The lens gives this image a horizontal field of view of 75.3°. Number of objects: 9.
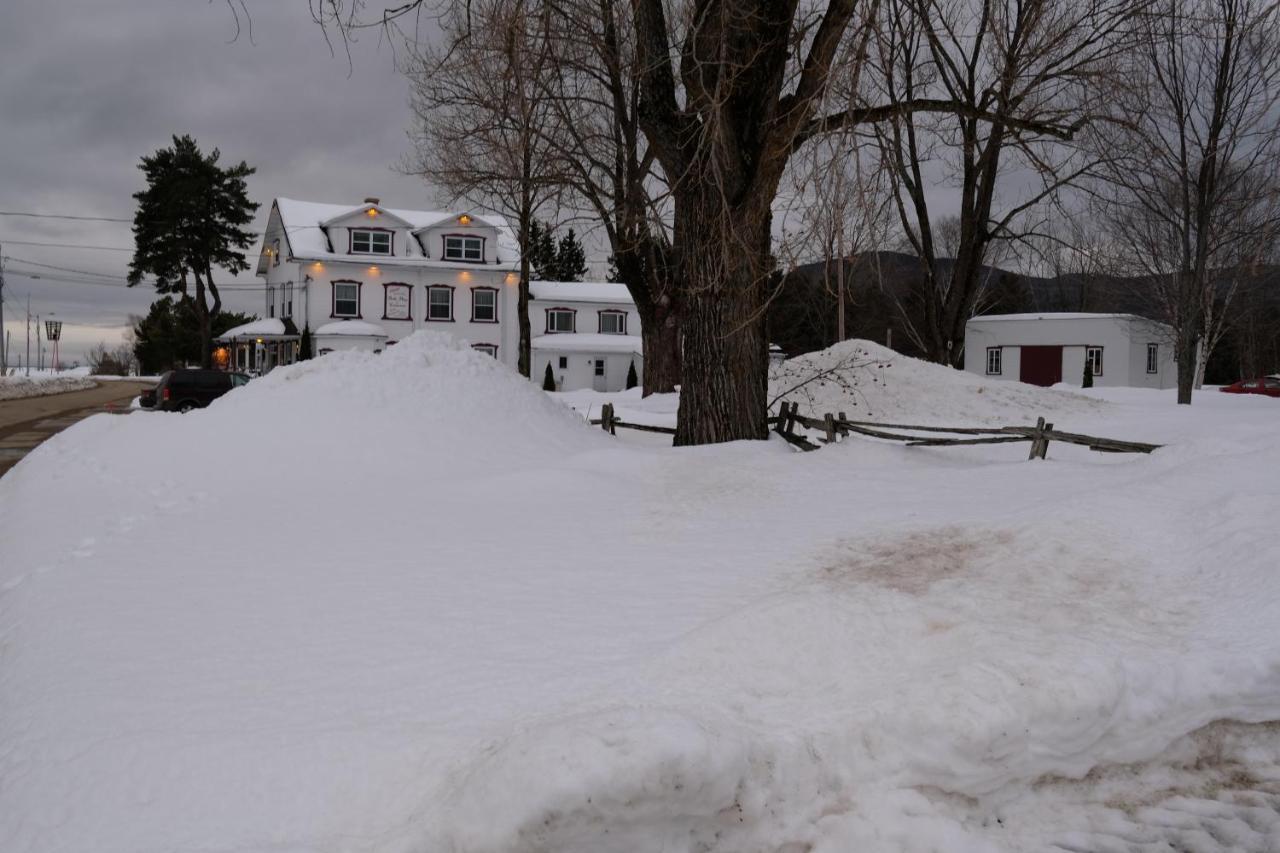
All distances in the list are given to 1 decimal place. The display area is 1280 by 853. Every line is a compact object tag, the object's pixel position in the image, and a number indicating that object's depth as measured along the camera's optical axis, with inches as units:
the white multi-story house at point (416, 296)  1512.1
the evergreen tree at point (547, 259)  1867.9
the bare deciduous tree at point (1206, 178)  772.6
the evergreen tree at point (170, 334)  2282.2
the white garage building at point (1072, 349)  1541.6
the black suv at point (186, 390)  911.7
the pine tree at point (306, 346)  1443.2
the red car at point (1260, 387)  1296.4
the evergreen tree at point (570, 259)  2158.0
